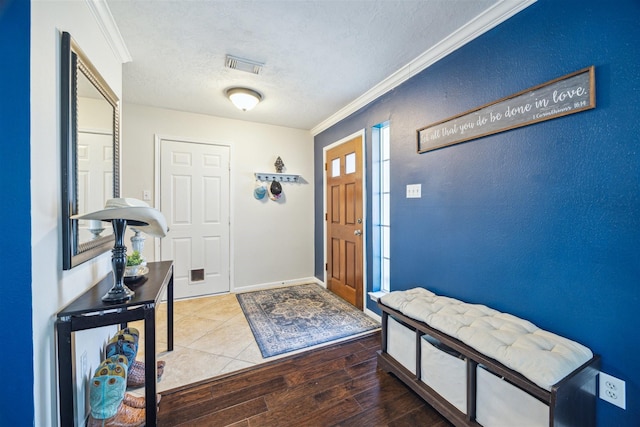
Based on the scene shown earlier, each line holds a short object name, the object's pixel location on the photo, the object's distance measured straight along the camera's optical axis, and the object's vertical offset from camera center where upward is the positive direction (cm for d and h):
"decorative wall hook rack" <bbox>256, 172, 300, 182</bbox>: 367 +54
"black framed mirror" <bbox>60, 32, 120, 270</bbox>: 114 +34
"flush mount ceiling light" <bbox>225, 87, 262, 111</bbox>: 261 +121
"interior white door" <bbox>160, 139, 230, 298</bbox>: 320 -1
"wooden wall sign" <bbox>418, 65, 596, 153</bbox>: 126 +61
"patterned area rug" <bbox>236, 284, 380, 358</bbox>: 226 -111
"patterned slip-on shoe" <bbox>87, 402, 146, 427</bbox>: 126 -104
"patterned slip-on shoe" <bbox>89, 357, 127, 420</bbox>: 119 -85
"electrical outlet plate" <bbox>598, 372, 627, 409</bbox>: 114 -81
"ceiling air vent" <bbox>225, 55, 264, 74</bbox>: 211 +127
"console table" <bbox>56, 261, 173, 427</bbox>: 106 -47
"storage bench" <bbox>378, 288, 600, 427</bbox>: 105 -74
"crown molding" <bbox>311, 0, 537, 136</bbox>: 152 +123
